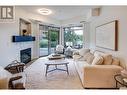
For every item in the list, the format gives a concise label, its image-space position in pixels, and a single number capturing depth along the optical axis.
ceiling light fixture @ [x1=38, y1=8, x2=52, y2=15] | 3.16
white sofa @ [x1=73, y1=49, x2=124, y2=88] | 1.83
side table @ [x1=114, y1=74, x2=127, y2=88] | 1.45
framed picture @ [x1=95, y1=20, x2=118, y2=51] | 2.14
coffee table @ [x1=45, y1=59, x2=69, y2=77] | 2.70
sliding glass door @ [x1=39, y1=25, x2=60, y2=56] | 5.08
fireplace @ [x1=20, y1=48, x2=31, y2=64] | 3.55
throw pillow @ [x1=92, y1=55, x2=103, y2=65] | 2.00
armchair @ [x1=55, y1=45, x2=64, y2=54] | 4.70
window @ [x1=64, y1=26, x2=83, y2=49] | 5.03
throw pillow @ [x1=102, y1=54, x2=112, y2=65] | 2.02
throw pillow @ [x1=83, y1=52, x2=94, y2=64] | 2.52
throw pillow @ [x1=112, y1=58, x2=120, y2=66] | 2.00
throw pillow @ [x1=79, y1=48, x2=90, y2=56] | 3.36
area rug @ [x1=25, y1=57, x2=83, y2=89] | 2.05
